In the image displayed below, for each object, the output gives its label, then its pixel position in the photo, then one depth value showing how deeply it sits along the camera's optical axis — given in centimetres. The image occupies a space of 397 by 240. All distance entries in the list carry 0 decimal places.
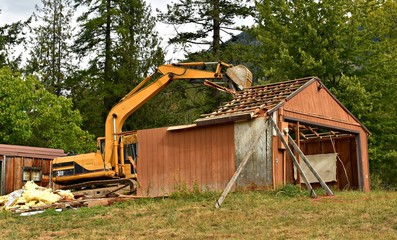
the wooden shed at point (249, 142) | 1778
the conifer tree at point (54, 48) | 4072
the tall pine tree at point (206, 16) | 3684
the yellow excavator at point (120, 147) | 2198
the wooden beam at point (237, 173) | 1472
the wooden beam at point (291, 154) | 1612
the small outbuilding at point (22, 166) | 2408
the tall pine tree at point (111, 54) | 3641
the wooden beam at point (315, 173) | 1647
